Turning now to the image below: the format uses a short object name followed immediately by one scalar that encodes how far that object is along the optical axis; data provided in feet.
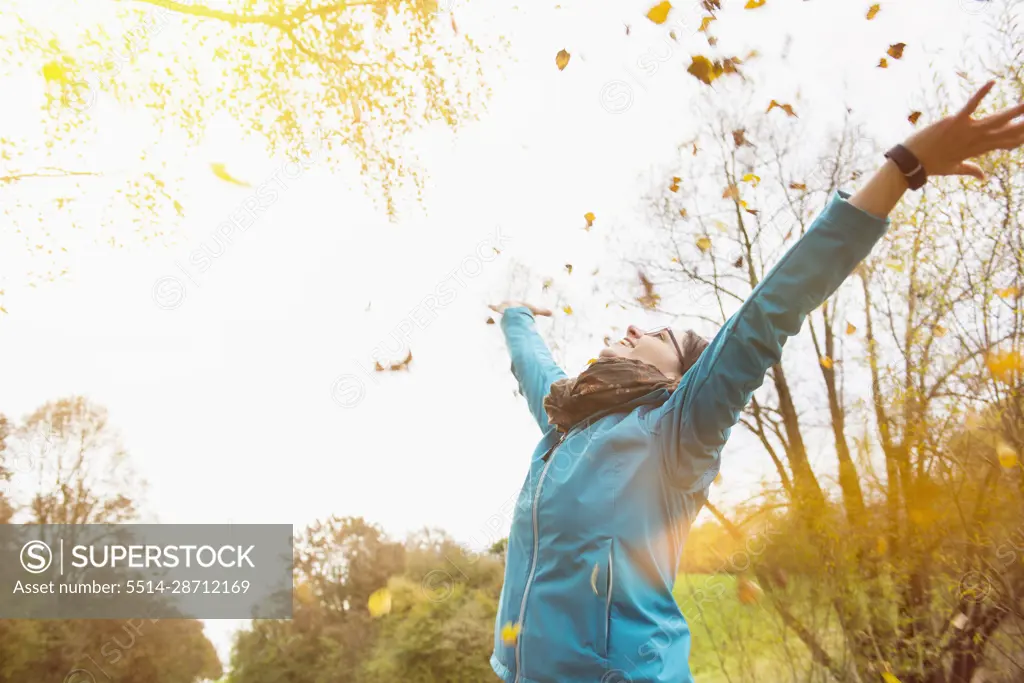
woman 4.26
